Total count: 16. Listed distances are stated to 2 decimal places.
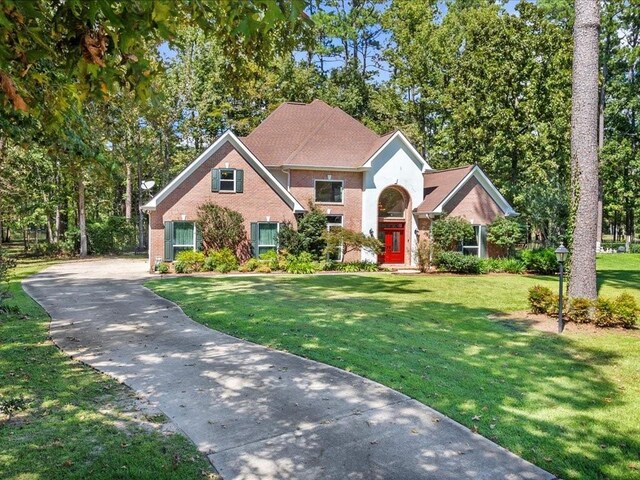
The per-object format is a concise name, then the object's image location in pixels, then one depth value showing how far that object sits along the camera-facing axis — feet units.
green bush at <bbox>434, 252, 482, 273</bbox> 76.43
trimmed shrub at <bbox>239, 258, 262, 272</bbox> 73.46
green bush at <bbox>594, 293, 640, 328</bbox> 35.04
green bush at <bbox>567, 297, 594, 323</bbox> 35.86
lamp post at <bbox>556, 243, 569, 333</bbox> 32.35
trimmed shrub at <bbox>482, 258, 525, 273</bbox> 78.07
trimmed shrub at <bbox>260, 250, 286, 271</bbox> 74.95
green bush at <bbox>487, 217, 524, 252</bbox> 83.46
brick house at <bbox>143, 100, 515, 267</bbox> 74.90
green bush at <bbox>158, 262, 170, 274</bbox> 69.72
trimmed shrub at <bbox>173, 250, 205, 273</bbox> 70.64
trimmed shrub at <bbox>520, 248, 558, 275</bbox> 75.92
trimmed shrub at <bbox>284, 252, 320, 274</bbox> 73.61
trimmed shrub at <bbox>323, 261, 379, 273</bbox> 78.25
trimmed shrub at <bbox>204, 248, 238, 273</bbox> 71.82
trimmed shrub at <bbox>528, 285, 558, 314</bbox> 38.59
